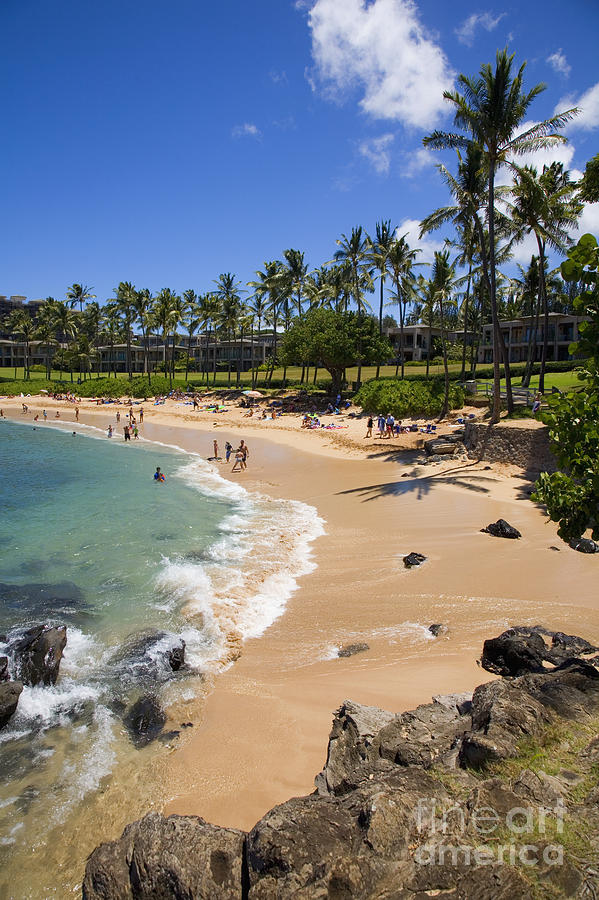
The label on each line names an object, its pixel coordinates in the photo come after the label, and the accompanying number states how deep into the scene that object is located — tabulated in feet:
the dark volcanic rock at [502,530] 44.83
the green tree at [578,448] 19.22
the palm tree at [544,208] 83.87
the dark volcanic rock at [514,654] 23.94
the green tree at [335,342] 142.31
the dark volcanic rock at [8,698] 23.41
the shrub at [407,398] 108.37
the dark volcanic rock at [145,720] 22.51
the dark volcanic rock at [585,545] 40.29
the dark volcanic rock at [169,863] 12.43
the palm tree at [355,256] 146.68
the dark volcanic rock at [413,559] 39.35
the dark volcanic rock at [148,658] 26.99
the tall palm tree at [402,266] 121.19
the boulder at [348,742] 16.80
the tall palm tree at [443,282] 106.21
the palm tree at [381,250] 126.00
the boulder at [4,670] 26.34
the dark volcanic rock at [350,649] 28.04
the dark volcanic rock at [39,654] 26.73
